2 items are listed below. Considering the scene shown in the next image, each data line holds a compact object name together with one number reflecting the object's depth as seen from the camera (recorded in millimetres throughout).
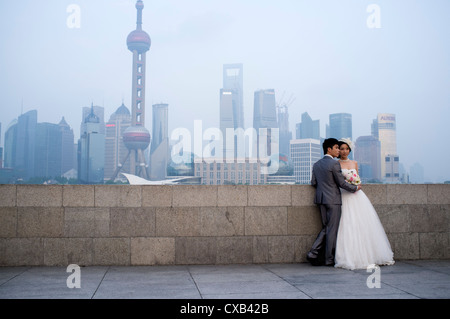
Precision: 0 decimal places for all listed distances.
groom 7316
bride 7105
